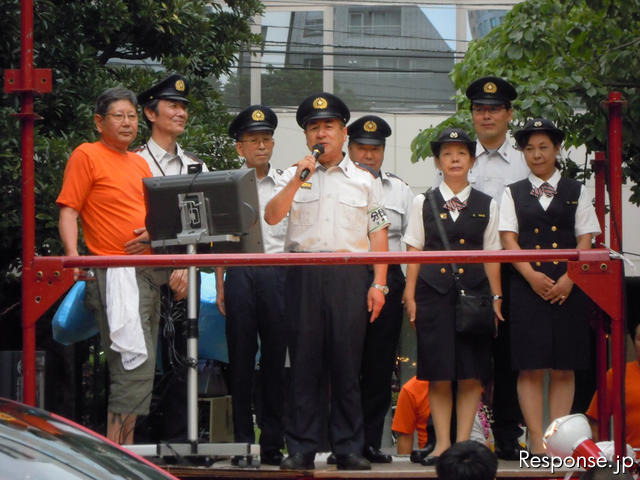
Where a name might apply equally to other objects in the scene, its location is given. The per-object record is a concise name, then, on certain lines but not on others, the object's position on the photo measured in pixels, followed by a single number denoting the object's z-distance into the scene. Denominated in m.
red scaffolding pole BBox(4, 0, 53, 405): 7.96
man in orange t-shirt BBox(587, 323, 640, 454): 9.79
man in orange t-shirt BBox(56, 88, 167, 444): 9.33
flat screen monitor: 9.04
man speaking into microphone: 9.19
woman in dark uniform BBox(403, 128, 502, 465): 9.71
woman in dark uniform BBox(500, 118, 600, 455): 9.73
